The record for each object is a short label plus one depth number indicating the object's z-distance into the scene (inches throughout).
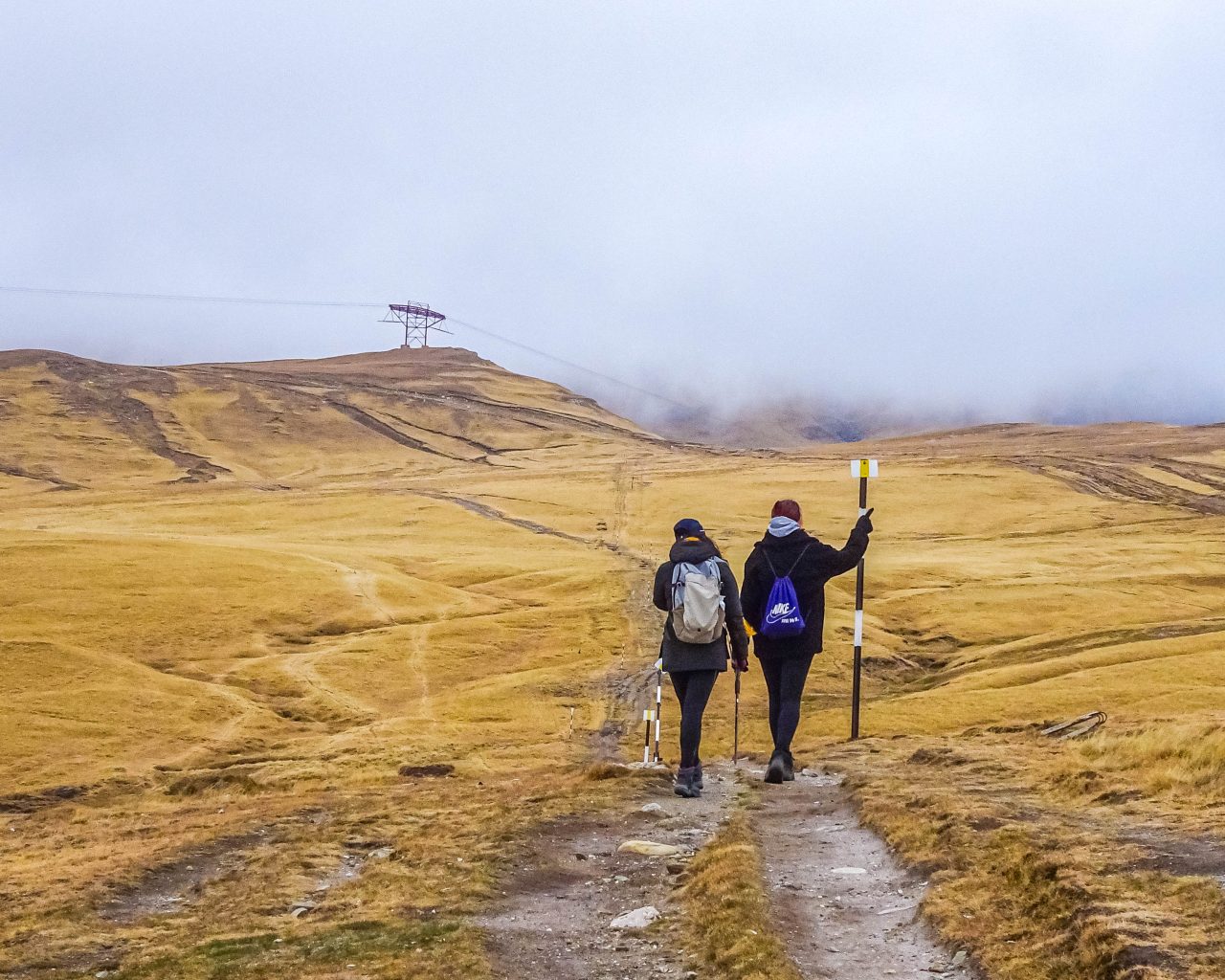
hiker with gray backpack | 534.6
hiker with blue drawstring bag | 559.5
